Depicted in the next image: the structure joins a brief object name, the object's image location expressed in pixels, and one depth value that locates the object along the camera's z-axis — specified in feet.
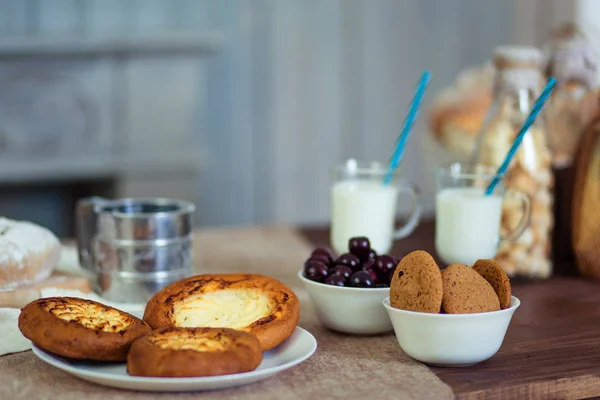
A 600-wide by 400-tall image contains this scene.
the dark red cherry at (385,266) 3.68
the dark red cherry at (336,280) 3.68
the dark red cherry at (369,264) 3.71
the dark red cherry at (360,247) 3.80
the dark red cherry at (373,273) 3.69
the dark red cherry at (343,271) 3.70
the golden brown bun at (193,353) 3.13
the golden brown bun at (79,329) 3.23
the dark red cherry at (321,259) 3.78
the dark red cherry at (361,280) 3.66
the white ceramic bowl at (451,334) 3.36
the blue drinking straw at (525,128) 3.86
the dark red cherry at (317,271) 3.74
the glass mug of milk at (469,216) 4.17
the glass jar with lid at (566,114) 4.70
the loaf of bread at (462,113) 5.05
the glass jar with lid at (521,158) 4.38
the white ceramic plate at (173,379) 3.13
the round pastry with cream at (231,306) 3.40
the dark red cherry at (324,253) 3.81
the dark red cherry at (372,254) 3.79
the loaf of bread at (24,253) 3.74
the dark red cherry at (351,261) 3.75
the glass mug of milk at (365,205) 4.37
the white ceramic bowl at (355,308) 3.65
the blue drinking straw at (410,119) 4.05
